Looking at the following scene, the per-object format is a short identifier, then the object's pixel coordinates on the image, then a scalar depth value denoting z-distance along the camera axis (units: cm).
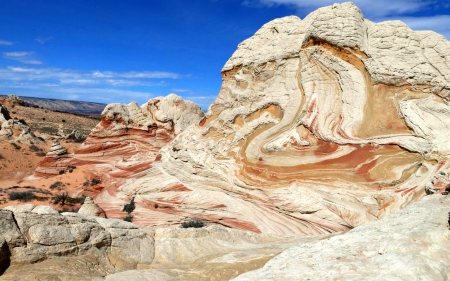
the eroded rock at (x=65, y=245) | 616
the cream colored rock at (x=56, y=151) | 2539
